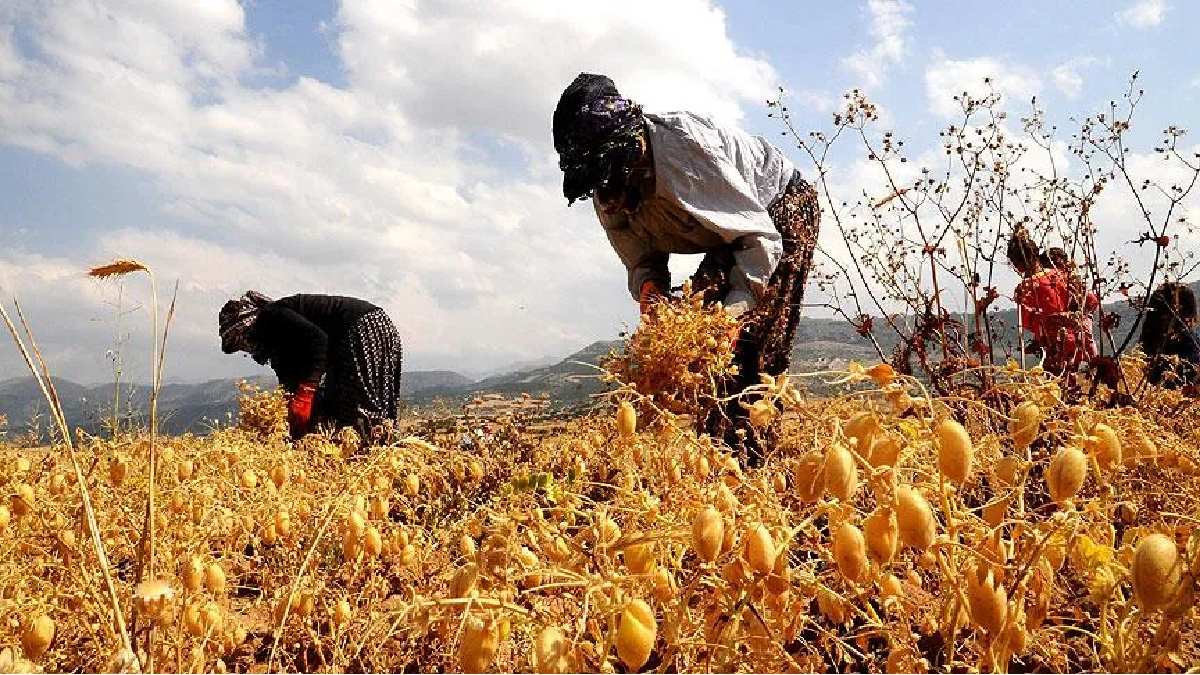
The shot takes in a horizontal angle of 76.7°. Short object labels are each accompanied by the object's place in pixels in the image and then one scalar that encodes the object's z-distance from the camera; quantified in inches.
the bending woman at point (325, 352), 191.5
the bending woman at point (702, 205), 97.2
